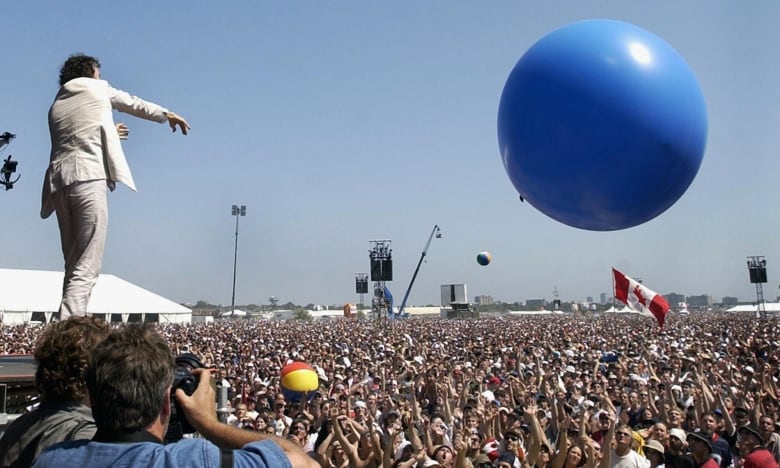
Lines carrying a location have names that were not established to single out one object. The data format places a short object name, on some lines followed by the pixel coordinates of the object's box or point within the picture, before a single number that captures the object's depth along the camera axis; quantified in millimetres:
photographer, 1276
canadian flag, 16750
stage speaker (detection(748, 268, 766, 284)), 40203
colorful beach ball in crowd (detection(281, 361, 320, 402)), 8148
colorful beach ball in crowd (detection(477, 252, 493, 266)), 38031
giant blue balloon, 3557
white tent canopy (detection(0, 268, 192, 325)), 39094
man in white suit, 2859
